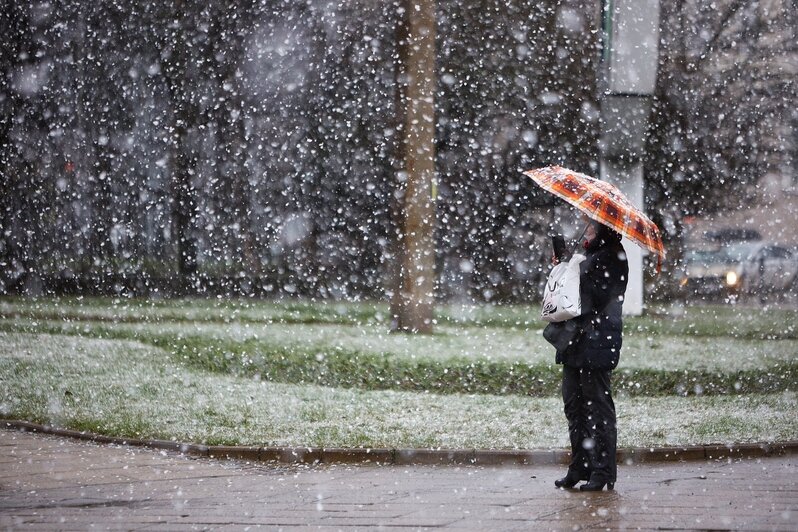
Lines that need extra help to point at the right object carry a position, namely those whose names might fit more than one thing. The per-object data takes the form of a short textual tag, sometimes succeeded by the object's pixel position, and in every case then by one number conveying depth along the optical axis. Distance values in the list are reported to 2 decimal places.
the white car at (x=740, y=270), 56.00
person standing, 13.43
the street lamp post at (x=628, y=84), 38.59
